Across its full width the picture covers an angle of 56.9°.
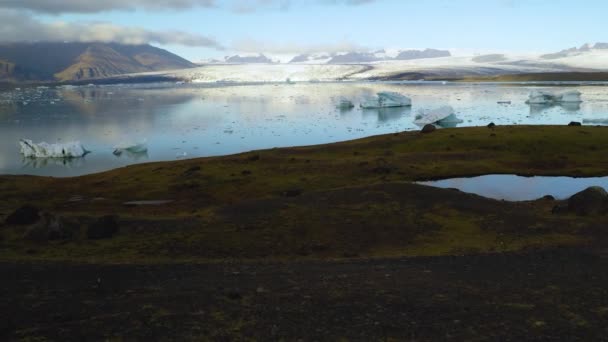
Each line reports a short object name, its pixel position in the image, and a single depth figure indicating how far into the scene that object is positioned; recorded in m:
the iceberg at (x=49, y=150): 42.06
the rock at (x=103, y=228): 17.11
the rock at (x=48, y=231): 16.86
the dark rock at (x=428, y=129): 43.73
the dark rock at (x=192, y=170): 30.39
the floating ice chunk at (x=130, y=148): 43.19
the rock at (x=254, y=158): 35.59
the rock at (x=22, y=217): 18.67
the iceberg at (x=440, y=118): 57.12
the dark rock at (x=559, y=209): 19.80
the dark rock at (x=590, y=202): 18.95
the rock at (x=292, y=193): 23.27
